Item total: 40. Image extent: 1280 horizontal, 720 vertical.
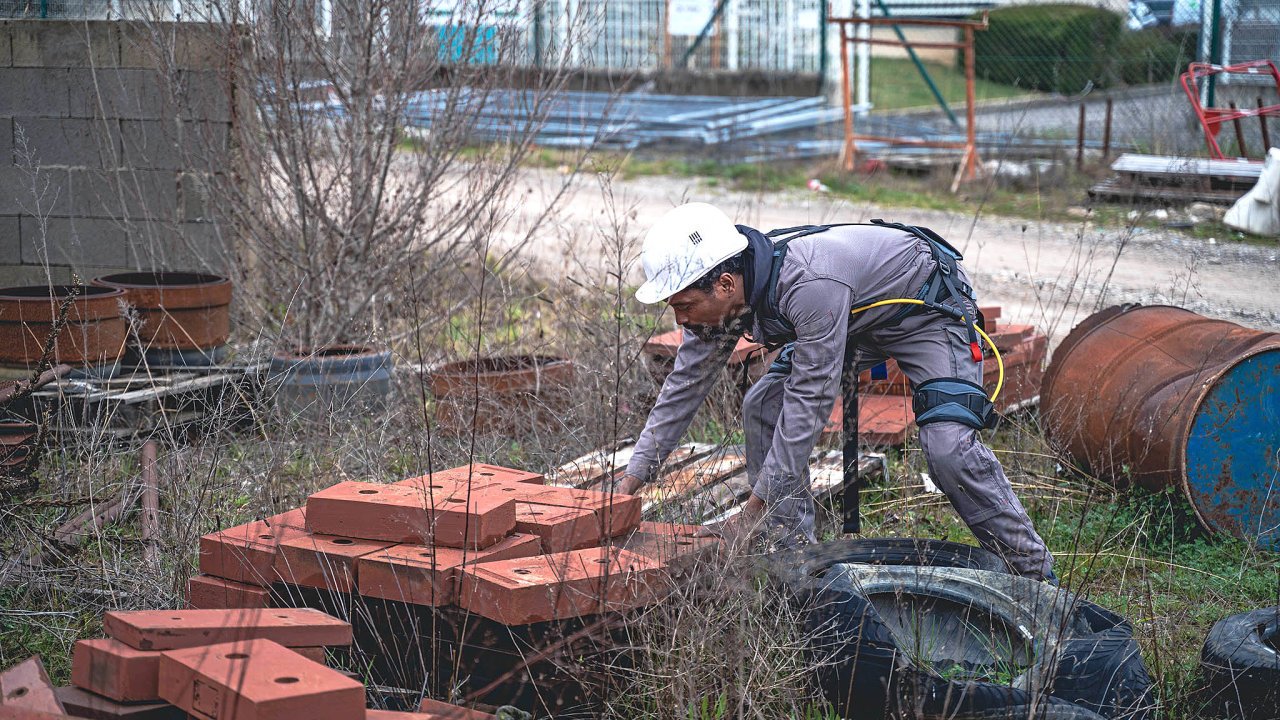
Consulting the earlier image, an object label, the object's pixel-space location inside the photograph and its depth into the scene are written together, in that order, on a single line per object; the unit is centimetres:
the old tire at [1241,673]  295
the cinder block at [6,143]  727
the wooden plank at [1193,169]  1098
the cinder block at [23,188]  721
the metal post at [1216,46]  1378
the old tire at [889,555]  345
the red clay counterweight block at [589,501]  356
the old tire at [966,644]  285
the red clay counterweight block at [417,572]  308
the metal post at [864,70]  1838
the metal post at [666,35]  1887
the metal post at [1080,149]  1339
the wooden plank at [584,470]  454
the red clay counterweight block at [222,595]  329
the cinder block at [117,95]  720
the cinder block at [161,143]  711
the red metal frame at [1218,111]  1058
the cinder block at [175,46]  666
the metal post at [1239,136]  1144
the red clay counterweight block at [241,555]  333
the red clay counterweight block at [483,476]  373
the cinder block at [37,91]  726
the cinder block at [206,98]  698
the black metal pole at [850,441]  399
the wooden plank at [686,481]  425
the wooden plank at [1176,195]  1104
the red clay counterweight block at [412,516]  323
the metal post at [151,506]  387
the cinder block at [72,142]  725
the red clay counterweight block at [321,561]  321
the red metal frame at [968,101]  1323
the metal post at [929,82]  1549
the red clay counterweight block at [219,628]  269
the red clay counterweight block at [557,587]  296
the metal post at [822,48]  1758
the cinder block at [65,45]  719
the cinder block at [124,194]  726
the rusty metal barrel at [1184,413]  436
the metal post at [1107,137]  1343
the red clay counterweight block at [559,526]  343
